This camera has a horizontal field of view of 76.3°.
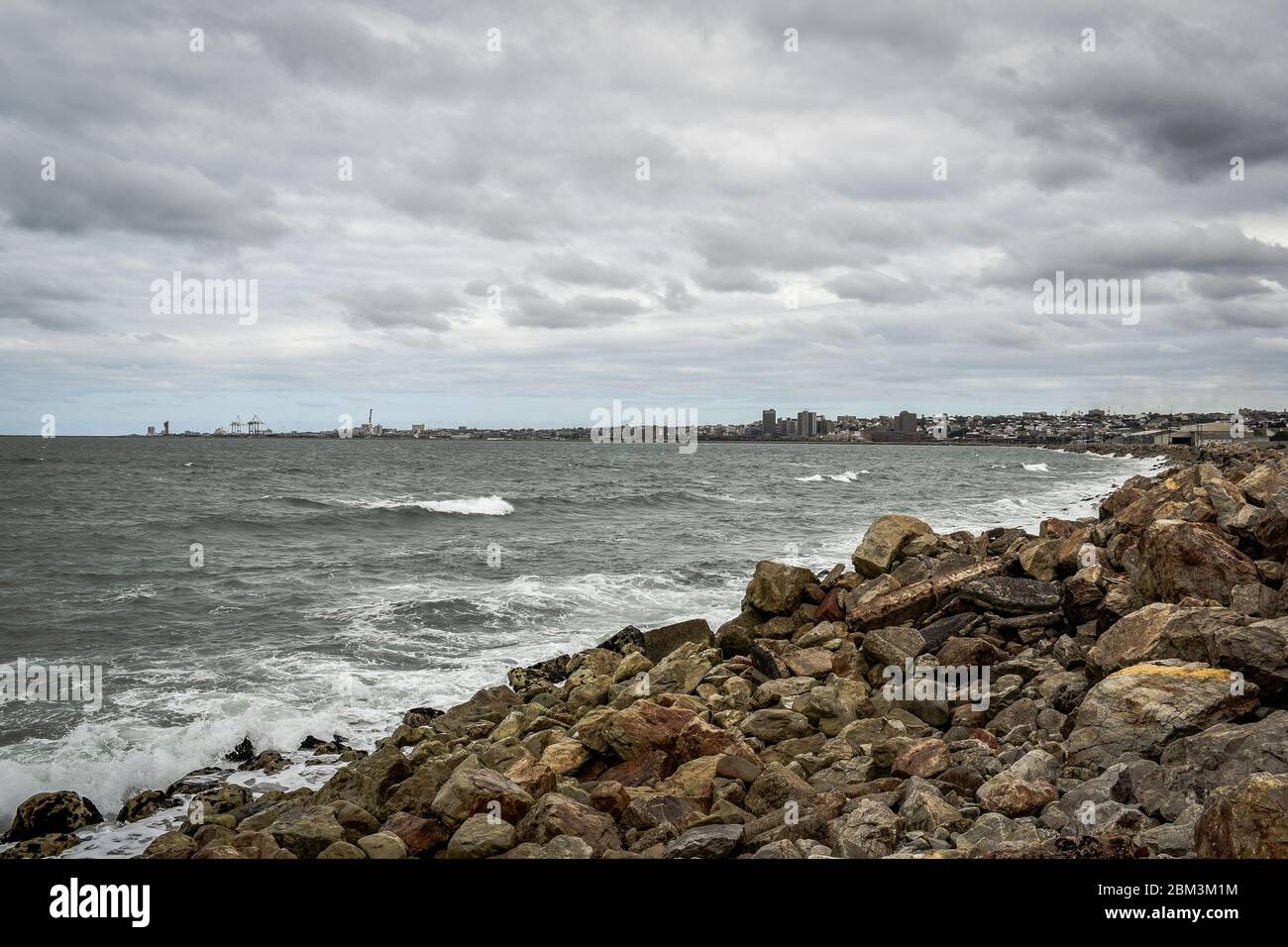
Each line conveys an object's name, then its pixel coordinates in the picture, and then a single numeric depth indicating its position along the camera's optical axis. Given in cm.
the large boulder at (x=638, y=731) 878
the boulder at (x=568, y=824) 688
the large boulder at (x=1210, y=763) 591
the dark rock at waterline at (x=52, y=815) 900
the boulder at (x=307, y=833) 731
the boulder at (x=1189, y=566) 1036
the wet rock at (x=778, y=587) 1509
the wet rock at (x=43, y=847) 848
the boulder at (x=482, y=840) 690
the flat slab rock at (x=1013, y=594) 1173
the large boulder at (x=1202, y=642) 726
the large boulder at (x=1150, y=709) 698
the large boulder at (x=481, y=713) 1142
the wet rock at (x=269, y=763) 1073
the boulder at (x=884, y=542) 1598
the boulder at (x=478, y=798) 732
